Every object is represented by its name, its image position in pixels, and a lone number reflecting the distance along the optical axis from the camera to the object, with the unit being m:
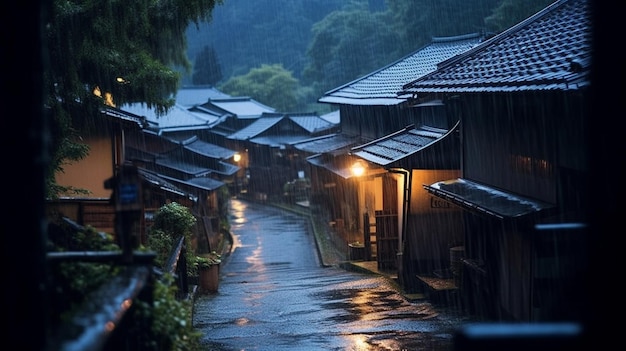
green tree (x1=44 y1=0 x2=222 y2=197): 12.49
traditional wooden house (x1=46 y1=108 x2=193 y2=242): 18.58
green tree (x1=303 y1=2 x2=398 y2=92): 63.41
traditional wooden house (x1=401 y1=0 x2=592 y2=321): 9.43
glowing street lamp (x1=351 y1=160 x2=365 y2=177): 21.88
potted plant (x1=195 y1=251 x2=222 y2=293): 17.36
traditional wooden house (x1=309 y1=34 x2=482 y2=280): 17.12
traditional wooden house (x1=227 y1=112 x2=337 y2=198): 50.91
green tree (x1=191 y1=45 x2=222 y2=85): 91.44
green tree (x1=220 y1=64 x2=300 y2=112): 74.00
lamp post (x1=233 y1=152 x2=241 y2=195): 55.56
